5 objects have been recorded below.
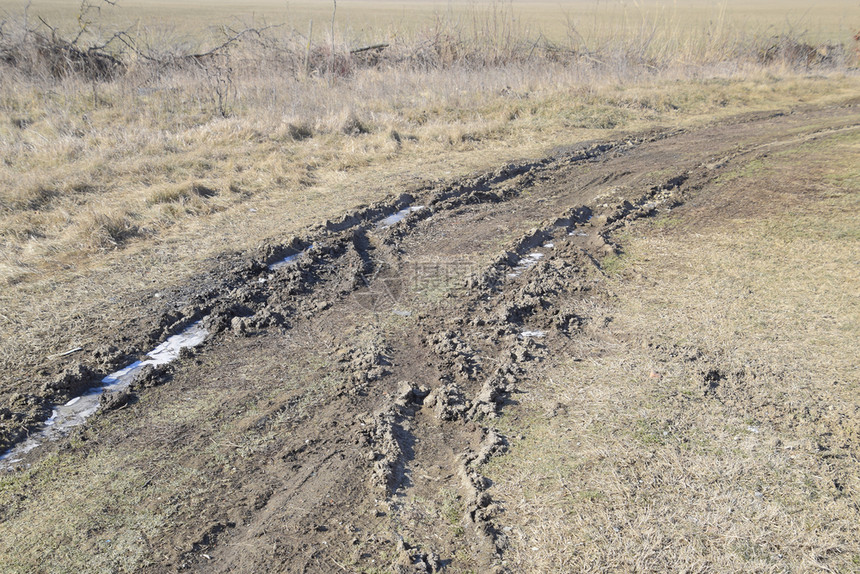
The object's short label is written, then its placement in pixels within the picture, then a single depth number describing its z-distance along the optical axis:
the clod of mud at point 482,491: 2.92
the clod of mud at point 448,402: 3.85
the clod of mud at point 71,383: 4.01
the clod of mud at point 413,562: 2.71
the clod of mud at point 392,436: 3.28
